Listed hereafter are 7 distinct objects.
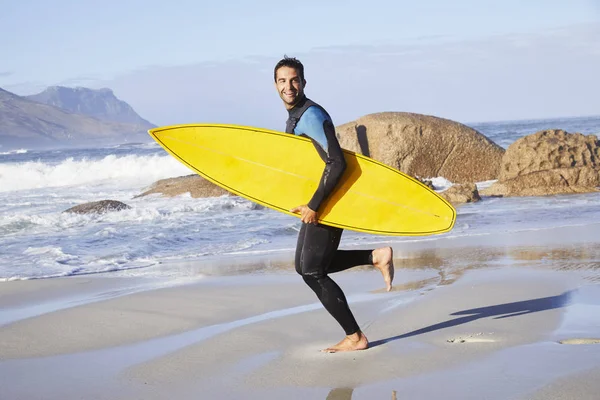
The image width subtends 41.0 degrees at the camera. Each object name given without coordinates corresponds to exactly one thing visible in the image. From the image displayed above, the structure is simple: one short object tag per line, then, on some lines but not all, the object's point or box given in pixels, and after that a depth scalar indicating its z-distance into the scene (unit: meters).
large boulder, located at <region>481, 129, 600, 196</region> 14.59
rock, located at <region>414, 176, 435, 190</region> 15.91
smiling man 4.36
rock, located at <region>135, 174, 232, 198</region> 16.77
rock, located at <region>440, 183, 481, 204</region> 13.58
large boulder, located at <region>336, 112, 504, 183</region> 16.77
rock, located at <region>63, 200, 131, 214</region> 14.62
